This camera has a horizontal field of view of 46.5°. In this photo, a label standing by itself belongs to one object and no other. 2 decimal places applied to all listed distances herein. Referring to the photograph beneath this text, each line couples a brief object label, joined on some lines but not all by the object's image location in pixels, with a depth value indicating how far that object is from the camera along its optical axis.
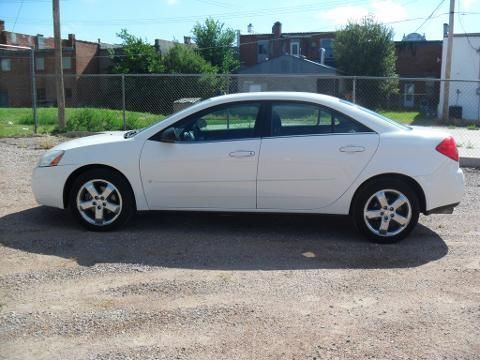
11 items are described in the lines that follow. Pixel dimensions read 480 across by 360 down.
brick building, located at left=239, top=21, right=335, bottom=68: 54.94
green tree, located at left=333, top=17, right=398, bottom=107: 47.09
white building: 35.44
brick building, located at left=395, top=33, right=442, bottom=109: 43.49
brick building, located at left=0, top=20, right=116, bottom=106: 49.66
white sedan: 5.82
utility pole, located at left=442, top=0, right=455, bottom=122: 29.33
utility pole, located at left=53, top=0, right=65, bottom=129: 16.41
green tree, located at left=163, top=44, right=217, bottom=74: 46.12
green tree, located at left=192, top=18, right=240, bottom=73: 58.20
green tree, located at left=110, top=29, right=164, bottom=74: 46.66
